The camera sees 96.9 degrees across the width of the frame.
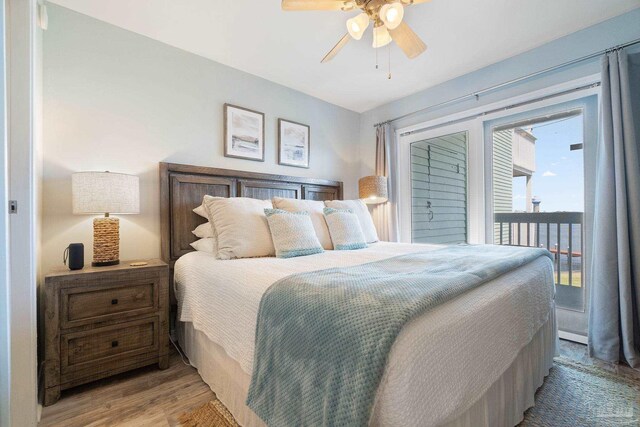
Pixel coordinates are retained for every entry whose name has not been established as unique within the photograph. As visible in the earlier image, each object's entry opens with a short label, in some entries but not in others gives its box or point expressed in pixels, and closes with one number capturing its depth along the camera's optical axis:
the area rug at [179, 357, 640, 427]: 1.44
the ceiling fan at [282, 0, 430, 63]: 1.64
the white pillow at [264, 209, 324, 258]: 2.02
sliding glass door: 2.44
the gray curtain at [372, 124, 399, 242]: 3.66
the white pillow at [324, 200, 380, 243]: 2.86
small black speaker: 1.76
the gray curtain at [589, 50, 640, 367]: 2.04
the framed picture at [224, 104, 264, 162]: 2.80
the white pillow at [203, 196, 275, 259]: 1.97
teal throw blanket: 0.77
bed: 0.78
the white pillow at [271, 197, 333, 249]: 2.47
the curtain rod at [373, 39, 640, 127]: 2.15
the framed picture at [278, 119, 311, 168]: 3.23
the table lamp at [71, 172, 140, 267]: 1.80
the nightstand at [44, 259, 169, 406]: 1.59
